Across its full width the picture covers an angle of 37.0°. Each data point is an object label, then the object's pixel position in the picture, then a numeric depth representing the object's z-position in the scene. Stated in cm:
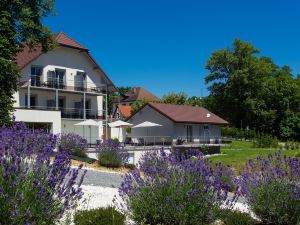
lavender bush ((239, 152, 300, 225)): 702
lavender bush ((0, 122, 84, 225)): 486
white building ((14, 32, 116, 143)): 4081
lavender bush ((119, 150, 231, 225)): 609
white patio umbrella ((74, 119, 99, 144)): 3715
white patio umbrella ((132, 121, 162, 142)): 4188
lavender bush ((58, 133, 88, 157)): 2158
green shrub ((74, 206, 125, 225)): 608
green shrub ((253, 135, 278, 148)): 4405
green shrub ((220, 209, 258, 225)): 675
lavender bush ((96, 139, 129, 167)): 1984
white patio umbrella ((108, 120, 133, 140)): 3934
